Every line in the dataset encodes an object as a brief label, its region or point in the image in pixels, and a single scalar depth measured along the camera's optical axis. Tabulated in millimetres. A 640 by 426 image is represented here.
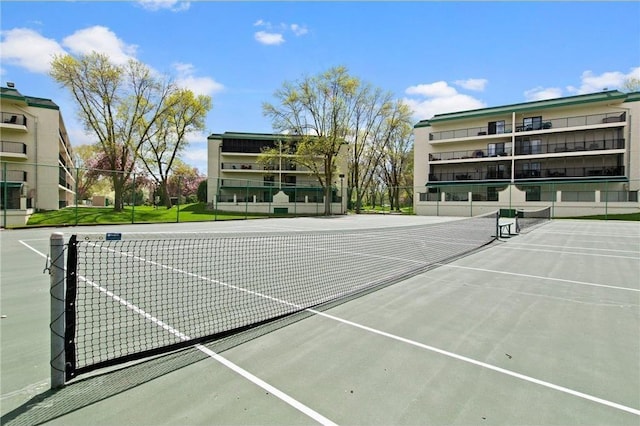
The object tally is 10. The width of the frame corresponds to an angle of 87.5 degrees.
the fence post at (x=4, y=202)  18517
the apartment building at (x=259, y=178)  39906
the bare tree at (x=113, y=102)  30953
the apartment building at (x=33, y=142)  29594
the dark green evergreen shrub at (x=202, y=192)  54906
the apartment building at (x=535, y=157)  36781
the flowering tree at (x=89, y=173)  49162
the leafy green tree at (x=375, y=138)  54688
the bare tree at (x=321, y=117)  40875
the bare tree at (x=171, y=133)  40219
